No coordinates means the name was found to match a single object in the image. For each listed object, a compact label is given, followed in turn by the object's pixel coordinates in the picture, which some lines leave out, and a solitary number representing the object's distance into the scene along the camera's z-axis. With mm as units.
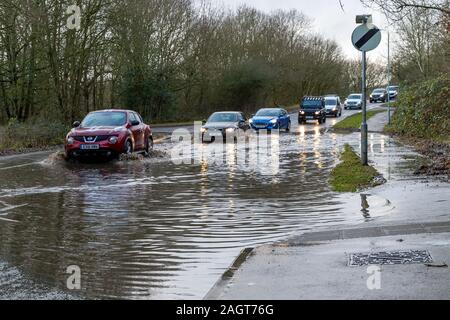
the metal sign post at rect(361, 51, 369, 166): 15148
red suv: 19716
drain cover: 6617
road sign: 14663
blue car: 38125
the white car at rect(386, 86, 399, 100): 81250
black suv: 49531
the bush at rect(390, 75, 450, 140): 26719
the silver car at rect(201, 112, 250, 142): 30312
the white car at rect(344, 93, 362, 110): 73994
